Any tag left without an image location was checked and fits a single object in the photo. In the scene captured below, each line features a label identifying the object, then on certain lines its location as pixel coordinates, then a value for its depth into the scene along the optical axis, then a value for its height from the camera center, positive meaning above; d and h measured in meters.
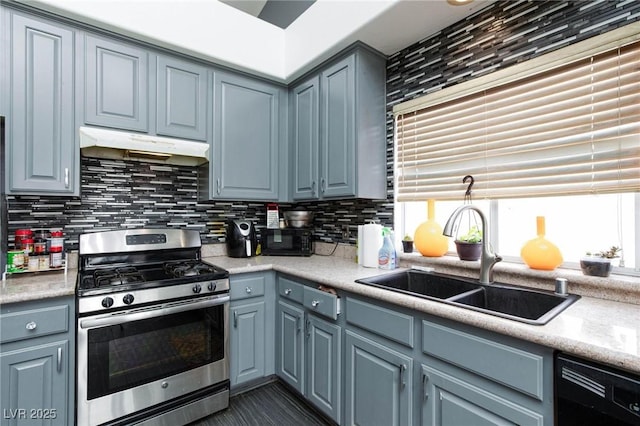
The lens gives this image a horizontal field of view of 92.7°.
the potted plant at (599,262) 1.25 -0.20
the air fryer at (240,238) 2.37 -0.18
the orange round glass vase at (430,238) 1.82 -0.14
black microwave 2.48 -0.22
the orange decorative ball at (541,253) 1.40 -0.18
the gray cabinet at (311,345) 1.67 -0.78
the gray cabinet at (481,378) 0.93 -0.56
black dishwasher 0.77 -0.48
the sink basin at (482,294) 1.27 -0.38
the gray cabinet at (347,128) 2.01 +0.61
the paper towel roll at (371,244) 1.93 -0.18
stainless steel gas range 1.48 -0.63
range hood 1.74 +0.43
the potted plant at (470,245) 1.65 -0.16
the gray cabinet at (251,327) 1.98 -0.75
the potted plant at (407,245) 2.01 -0.20
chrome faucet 1.48 -0.20
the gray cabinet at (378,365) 1.31 -0.70
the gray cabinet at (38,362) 1.34 -0.67
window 1.27 +0.34
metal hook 1.72 +0.20
